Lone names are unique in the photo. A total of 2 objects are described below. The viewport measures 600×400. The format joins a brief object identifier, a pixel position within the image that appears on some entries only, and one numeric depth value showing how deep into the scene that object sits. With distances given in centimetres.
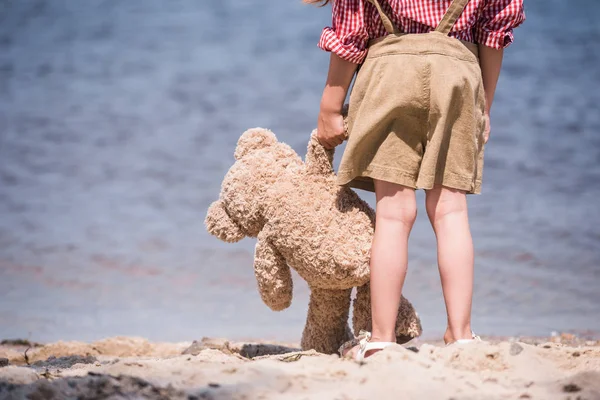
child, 531
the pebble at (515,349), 514
